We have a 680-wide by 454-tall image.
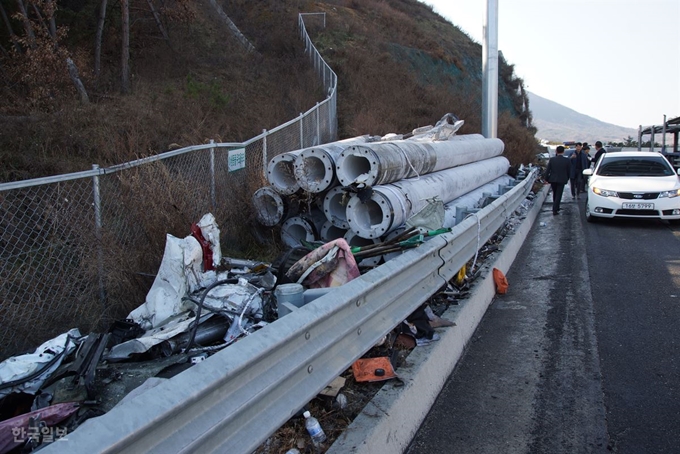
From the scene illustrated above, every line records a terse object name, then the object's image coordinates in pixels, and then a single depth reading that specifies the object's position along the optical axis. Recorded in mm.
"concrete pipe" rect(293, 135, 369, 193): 6582
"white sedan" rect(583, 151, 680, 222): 10805
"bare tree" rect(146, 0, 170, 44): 21644
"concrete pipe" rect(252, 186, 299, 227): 7094
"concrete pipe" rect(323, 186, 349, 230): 6752
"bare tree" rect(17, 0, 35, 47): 14470
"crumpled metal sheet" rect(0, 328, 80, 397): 3621
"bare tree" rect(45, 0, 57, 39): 14875
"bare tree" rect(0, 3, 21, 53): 15498
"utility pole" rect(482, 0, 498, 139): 14979
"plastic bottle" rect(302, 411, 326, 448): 2877
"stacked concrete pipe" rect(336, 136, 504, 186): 6359
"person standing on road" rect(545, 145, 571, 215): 12961
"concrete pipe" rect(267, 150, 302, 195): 6910
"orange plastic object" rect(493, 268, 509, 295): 6328
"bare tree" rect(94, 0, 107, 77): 17406
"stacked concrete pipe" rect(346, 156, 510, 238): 6195
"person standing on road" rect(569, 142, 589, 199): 16047
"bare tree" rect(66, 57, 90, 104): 14906
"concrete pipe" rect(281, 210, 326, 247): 7148
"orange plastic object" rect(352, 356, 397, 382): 3488
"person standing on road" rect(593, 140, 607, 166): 18391
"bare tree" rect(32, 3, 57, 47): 14956
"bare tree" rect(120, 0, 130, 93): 17281
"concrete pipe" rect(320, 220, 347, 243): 7188
